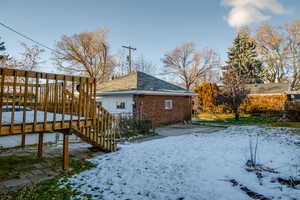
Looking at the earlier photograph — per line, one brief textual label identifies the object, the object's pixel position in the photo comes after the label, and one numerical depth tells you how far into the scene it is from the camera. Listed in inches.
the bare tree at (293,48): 1063.0
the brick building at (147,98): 460.8
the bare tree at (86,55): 955.3
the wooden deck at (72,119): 153.9
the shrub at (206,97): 860.0
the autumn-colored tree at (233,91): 624.7
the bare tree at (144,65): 1370.4
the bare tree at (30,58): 710.4
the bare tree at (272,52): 1130.7
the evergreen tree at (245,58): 1253.7
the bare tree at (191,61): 1277.1
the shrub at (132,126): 375.5
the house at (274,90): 717.8
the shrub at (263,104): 741.9
